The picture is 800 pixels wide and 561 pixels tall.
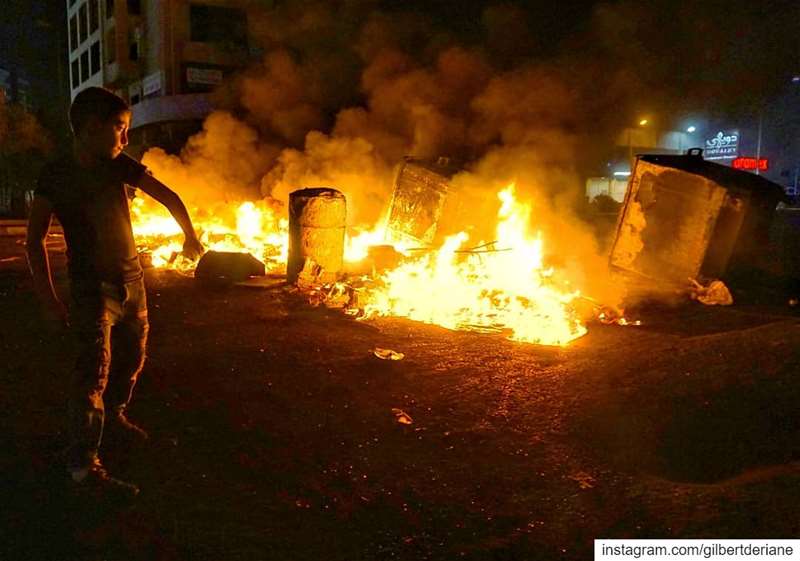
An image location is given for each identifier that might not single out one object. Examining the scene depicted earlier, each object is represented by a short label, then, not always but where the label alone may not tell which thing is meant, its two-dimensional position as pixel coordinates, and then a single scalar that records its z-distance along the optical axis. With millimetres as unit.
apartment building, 22062
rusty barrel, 9328
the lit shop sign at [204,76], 26875
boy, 3131
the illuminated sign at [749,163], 47781
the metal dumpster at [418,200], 10336
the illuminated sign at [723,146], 53531
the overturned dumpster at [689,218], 8484
